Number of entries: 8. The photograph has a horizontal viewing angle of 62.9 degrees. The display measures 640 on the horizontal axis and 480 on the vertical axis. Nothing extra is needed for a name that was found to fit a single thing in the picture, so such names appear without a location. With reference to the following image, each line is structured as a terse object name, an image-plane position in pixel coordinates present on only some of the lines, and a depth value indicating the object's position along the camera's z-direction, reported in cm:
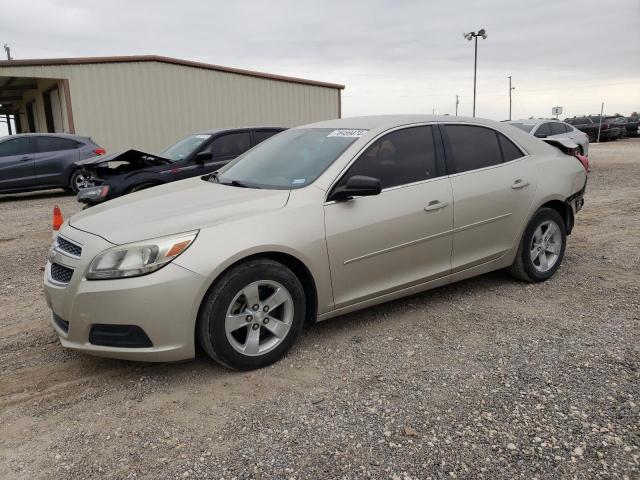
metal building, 1602
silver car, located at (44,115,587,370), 300
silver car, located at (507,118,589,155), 1427
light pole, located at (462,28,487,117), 3294
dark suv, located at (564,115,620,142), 3222
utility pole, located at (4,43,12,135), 3343
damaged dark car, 767
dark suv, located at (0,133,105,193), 1175
